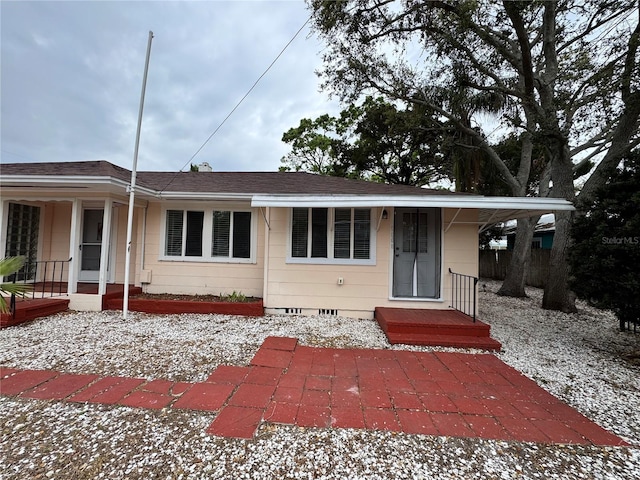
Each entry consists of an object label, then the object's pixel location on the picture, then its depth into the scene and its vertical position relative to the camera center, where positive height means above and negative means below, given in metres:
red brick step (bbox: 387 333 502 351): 4.21 -1.28
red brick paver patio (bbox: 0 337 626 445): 2.29 -1.38
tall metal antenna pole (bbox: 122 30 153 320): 5.09 +1.22
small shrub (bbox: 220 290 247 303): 5.98 -1.02
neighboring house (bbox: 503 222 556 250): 16.41 +1.45
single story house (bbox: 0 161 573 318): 5.41 +0.34
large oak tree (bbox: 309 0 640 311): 6.34 +5.49
